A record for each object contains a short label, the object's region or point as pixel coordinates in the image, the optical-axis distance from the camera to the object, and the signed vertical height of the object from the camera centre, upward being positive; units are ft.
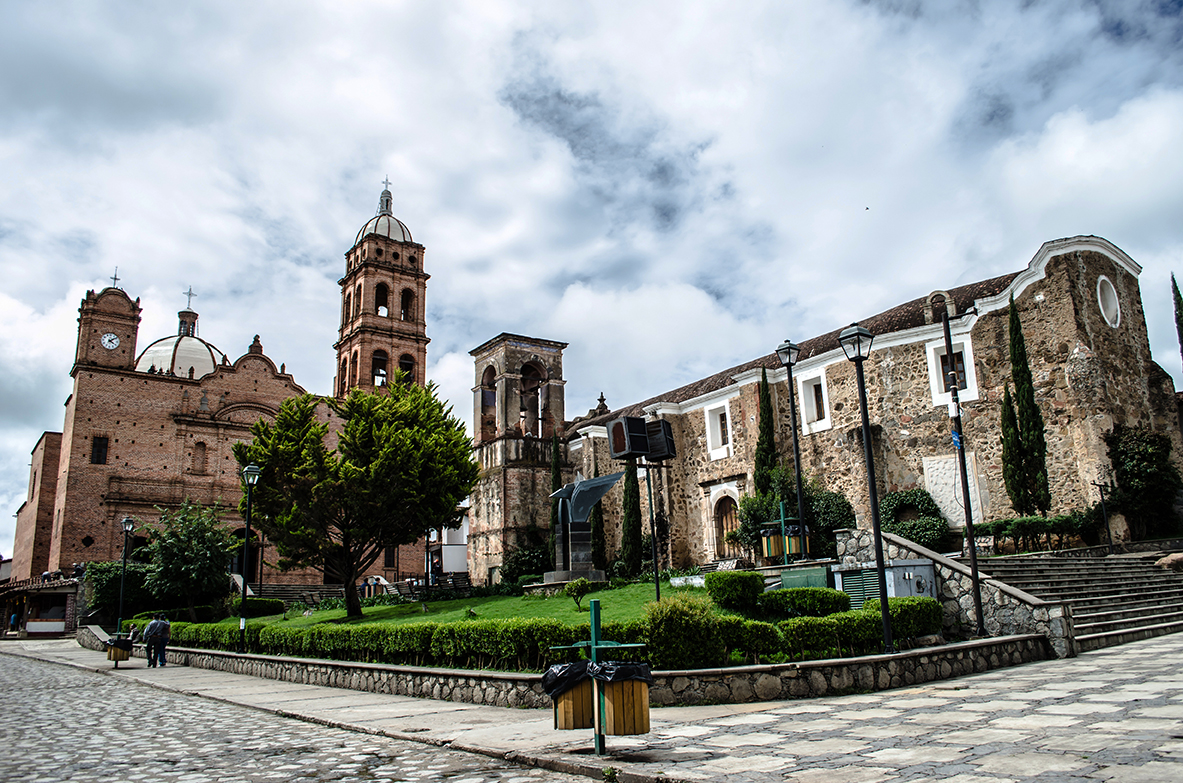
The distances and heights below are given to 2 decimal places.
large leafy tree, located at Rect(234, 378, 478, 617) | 70.64 +7.87
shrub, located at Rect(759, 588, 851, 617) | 39.47 -2.55
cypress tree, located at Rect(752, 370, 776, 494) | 83.61 +10.79
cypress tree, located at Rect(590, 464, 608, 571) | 102.94 +1.78
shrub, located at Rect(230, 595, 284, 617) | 91.20 -3.94
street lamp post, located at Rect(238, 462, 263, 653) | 57.88 +2.91
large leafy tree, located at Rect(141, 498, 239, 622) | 90.12 +1.90
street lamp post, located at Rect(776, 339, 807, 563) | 54.75 +13.15
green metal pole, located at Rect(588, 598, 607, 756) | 19.70 -2.47
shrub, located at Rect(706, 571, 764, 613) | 41.27 -1.84
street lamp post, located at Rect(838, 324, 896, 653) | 33.30 +6.37
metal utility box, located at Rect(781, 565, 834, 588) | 45.32 -1.54
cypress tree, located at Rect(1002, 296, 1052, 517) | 67.31 +7.87
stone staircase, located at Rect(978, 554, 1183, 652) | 42.67 -3.21
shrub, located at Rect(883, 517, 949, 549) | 72.08 +1.31
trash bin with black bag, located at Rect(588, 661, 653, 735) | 19.30 -3.35
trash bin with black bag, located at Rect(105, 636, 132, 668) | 59.26 -5.28
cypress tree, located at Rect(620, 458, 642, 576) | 95.96 +2.77
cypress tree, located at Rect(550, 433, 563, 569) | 107.45 +11.79
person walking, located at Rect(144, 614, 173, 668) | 59.88 -4.68
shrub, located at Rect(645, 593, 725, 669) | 30.96 -3.24
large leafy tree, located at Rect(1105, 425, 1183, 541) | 66.74 +4.58
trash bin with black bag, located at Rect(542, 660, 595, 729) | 19.93 -3.36
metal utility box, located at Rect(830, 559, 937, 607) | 43.09 -1.79
